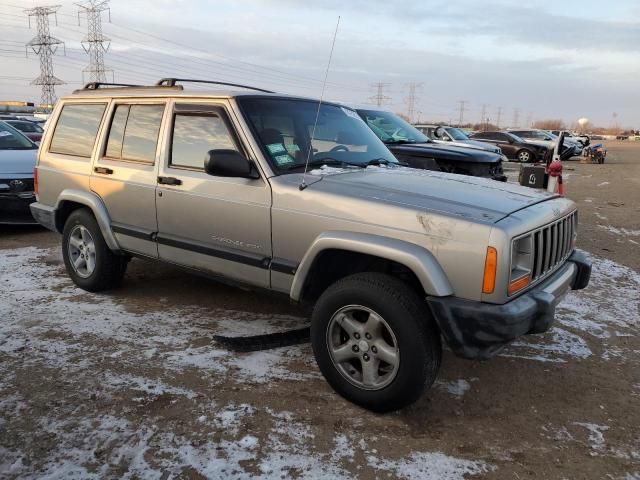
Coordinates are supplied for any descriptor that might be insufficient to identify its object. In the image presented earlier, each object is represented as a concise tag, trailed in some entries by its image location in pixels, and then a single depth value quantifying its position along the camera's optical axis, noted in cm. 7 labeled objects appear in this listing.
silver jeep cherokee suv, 292
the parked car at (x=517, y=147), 2525
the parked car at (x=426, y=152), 877
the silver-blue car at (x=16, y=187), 754
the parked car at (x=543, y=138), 2762
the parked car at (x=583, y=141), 3489
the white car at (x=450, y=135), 1221
